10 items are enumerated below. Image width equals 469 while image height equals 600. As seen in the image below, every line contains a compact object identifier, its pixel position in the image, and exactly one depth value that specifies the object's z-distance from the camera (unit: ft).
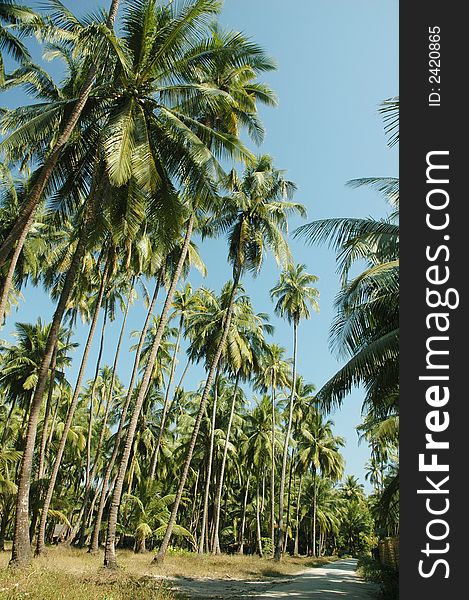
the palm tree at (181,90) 40.22
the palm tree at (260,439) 125.39
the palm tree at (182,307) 100.22
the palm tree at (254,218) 75.10
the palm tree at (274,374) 116.10
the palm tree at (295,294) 111.14
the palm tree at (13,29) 47.50
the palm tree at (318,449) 144.46
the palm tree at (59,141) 37.65
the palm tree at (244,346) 94.68
